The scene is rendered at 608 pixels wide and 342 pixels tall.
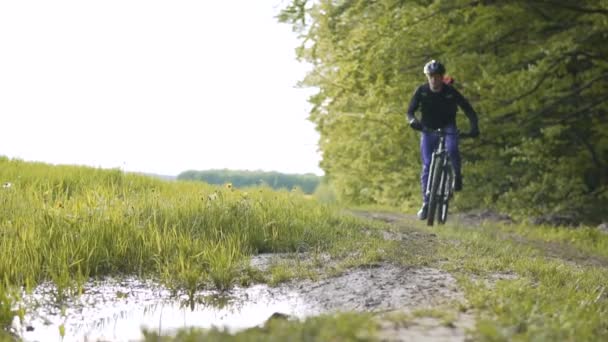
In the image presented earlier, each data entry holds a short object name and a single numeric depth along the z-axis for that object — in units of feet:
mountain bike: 34.68
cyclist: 33.96
